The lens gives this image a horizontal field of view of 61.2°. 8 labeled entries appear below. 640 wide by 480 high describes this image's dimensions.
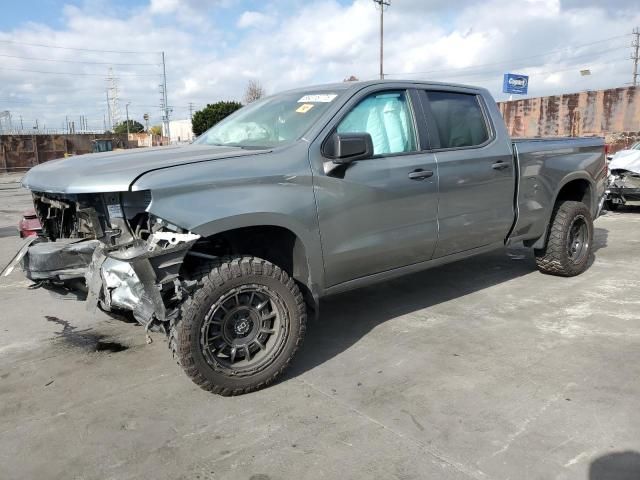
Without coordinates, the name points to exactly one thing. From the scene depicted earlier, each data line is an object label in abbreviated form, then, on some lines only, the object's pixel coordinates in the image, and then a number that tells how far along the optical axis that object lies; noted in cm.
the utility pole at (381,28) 4094
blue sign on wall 2650
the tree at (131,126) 9119
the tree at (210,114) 3728
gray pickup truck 310
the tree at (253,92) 5550
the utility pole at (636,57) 6086
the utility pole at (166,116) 6002
